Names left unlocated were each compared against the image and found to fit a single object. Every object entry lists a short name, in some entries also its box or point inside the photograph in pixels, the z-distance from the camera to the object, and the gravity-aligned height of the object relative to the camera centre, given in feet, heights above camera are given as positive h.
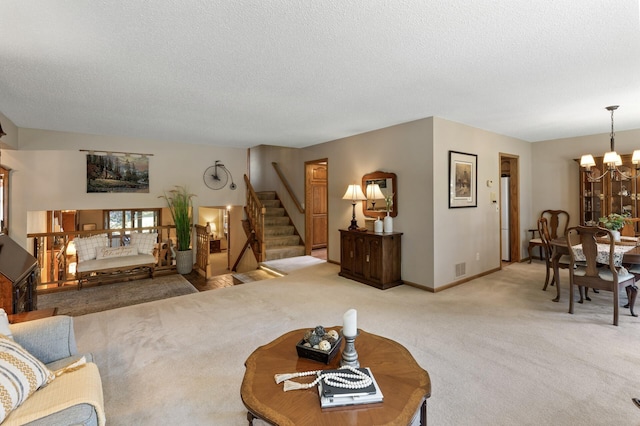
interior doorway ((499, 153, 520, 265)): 19.30 +0.04
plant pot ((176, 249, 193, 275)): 19.31 -3.09
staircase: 21.30 -1.57
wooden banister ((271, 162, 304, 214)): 23.03 +2.09
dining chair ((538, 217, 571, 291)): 12.56 -1.87
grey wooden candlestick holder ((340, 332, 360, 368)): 5.08 -2.39
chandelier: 12.40 +2.15
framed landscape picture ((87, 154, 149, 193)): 17.35 +2.31
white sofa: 16.17 -2.45
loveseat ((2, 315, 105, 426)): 4.18 -2.71
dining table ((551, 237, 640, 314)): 10.51 -1.58
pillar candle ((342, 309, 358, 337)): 5.02 -1.84
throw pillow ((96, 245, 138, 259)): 16.76 -2.18
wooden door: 24.14 +0.46
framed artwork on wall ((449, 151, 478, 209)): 14.42 +1.53
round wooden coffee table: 3.99 -2.62
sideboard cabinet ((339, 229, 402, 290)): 14.26 -2.27
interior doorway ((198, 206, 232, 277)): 32.45 -2.04
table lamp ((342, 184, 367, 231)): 16.20 +0.86
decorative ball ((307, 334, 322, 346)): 5.43 -2.27
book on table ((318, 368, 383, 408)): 4.22 -2.56
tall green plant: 19.20 -0.11
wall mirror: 15.28 +1.00
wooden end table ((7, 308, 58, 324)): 6.63 -2.30
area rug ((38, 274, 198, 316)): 13.12 -3.95
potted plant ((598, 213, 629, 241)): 12.03 -0.54
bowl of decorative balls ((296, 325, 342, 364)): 5.28 -2.36
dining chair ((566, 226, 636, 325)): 10.24 -2.19
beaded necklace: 4.45 -2.49
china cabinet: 16.22 +1.00
